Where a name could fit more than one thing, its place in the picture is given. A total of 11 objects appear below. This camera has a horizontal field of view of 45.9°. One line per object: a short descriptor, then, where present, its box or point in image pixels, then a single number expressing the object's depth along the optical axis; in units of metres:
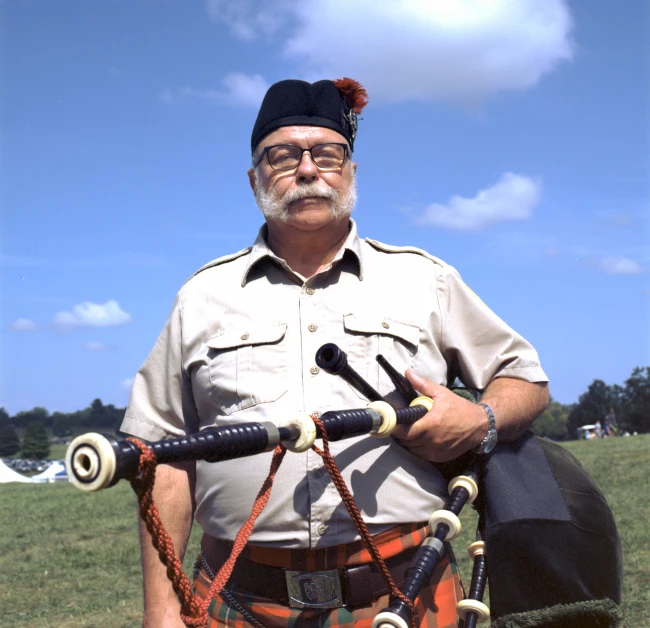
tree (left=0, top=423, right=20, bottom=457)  40.06
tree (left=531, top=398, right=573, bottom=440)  87.38
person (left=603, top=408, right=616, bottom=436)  43.27
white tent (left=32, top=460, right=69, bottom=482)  32.44
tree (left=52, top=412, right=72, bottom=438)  75.00
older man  2.41
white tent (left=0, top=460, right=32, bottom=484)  26.34
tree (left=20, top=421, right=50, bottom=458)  61.31
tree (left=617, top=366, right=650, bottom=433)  69.88
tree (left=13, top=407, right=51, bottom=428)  65.50
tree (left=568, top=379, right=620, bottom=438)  86.94
